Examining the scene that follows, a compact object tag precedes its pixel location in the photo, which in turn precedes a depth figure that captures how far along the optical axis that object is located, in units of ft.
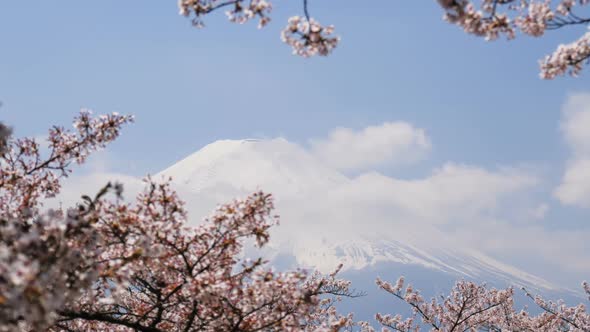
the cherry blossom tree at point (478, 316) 121.60
